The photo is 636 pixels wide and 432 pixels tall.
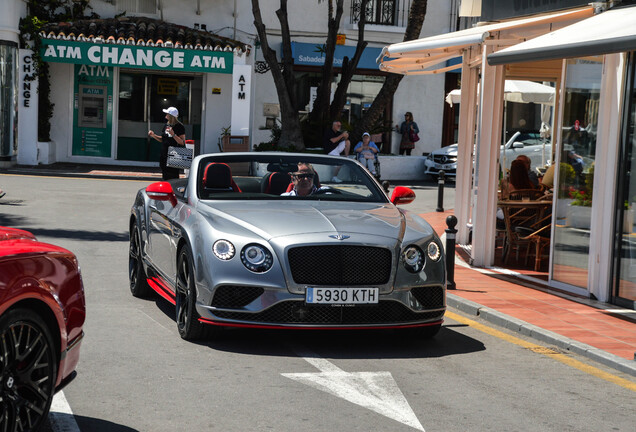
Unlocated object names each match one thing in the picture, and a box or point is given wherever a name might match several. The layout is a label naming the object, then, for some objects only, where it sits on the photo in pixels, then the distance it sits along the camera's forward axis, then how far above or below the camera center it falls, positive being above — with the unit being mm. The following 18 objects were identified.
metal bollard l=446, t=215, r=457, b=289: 10422 -1052
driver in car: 8820 -383
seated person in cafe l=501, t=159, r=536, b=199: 14492 -454
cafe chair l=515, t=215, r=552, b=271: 12812 -1152
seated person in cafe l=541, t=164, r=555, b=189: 14648 -441
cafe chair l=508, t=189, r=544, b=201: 14211 -664
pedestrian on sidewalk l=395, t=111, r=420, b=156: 33719 +407
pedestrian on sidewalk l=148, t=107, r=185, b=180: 17938 -18
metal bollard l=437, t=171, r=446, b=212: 20317 -1003
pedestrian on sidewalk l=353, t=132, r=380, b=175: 25422 -279
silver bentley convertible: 7172 -931
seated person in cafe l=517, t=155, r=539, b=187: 15086 -418
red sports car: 4465 -935
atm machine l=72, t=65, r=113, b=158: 30562 +542
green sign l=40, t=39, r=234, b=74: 28297 +2242
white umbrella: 18422 +1065
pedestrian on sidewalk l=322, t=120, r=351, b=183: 24516 +7
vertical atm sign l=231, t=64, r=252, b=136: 28297 +1092
